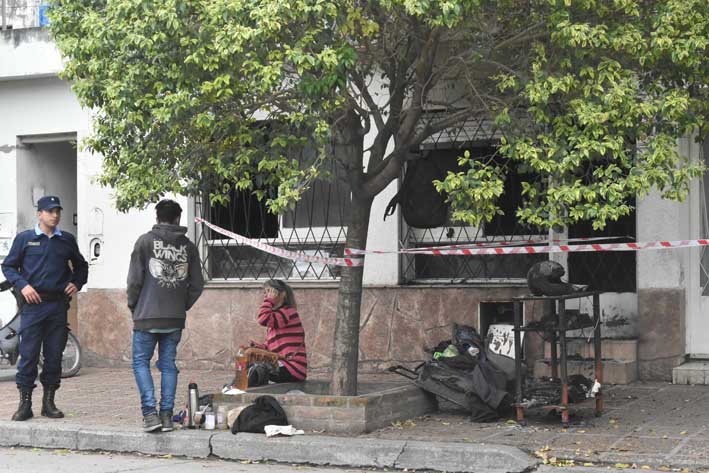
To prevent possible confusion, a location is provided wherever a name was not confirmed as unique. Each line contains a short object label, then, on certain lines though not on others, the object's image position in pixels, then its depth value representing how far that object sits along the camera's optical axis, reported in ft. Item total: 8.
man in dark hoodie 29.71
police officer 32.32
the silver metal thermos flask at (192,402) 29.99
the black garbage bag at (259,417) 28.94
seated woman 33.14
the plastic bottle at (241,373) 32.07
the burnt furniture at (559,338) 28.76
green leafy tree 26.63
